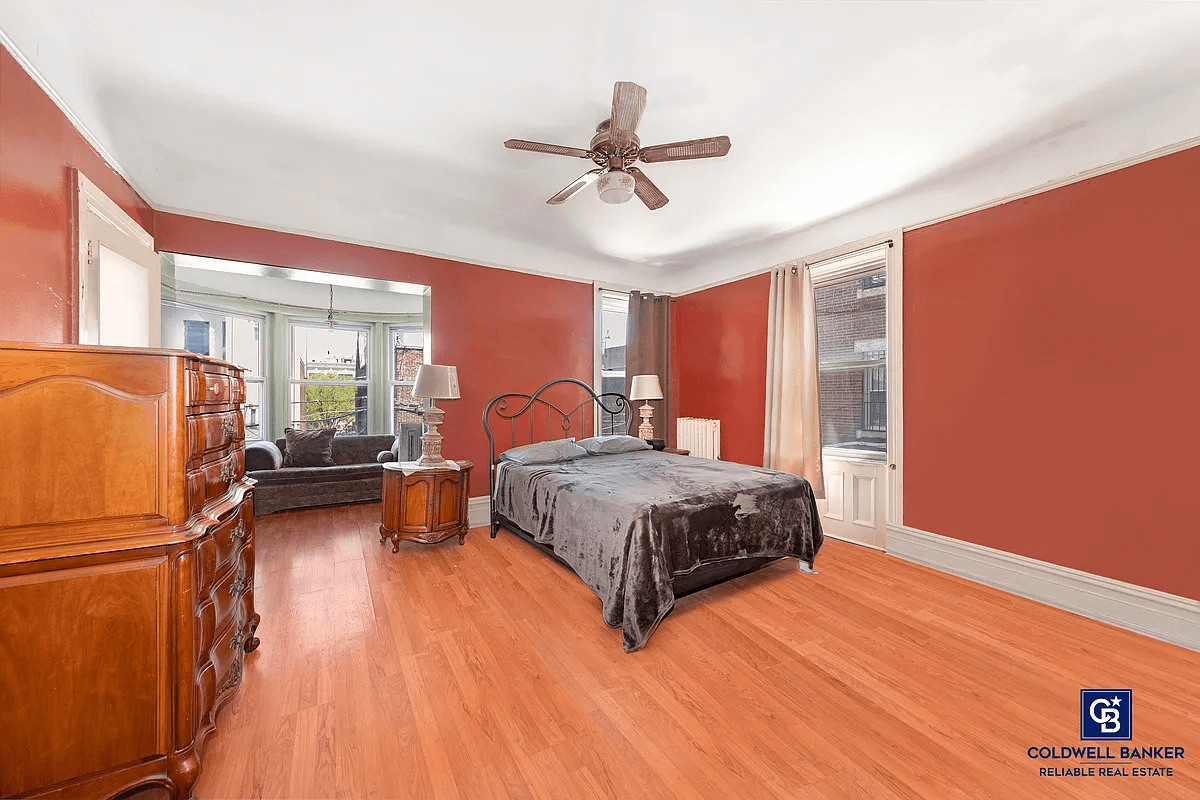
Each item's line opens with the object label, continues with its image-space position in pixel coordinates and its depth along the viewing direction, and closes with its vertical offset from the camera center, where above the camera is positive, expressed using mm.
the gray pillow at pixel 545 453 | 3672 -472
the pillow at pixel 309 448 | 4914 -573
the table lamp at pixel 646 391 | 4742 +69
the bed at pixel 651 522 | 2262 -750
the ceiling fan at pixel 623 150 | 2014 +1250
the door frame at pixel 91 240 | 2131 +834
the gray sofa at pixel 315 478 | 4523 -858
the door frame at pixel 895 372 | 3410 +202
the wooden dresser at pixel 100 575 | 1162 -493
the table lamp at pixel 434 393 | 3512 +32
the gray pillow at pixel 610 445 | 4086 -444
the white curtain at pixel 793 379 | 3990 +170
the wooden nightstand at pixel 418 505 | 3426 -838
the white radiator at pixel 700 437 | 5000 -449
